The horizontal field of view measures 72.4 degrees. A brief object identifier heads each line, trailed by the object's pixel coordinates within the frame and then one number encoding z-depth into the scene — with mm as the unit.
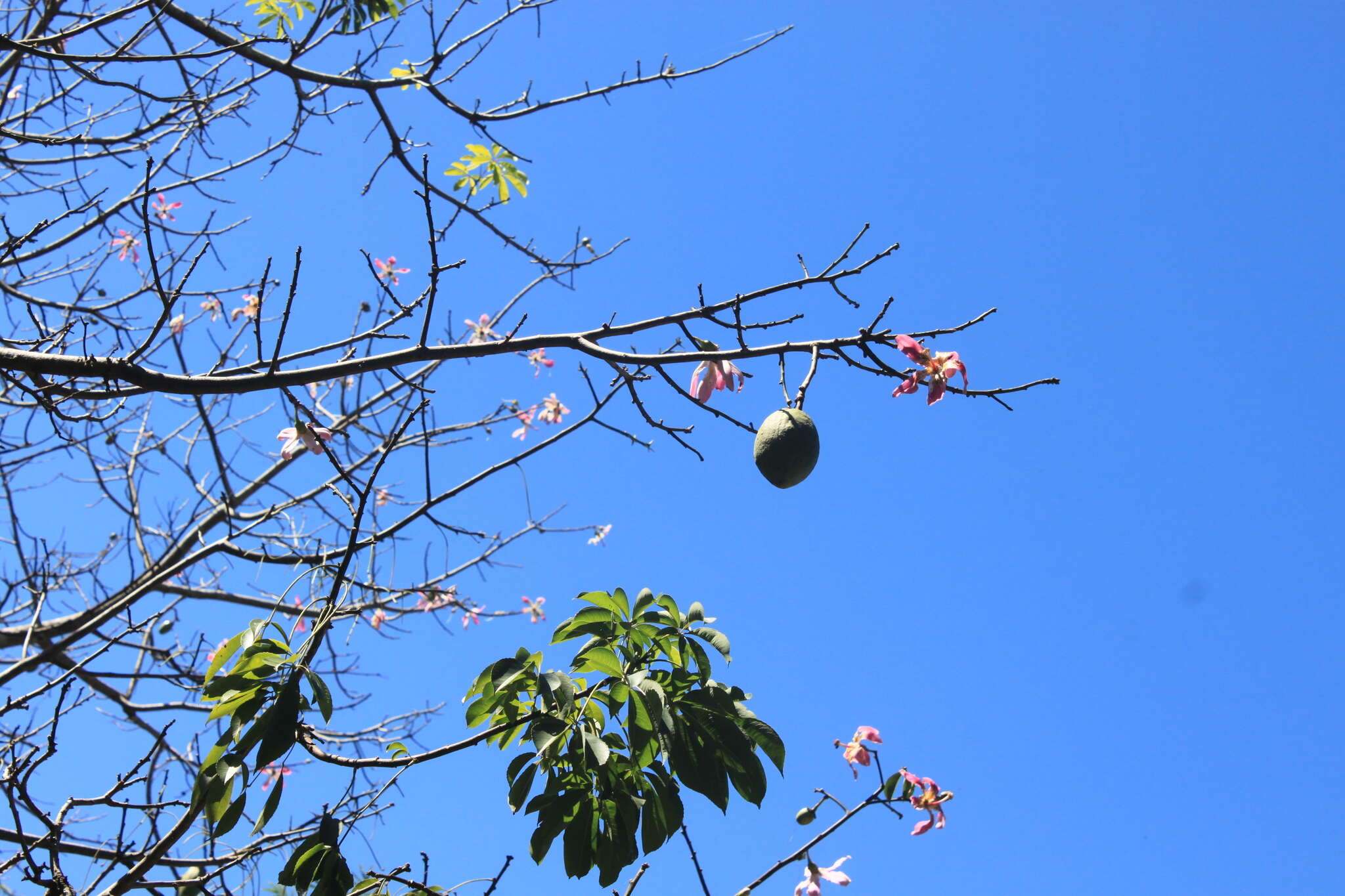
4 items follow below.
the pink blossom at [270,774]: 4360
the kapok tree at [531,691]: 1737
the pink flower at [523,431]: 6172
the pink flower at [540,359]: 5723
